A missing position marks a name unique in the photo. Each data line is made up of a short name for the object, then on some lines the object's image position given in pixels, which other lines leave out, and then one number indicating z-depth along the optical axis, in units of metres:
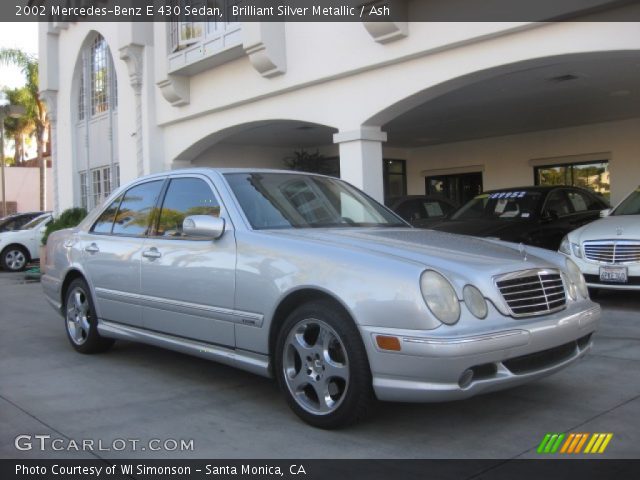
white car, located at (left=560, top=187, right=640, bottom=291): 7.32
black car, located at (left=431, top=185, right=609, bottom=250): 9.21
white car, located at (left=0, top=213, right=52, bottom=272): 16.72
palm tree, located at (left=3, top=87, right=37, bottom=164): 34.25
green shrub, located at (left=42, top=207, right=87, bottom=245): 16.08
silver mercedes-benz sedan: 3.46
